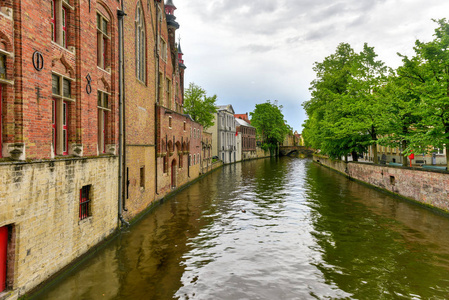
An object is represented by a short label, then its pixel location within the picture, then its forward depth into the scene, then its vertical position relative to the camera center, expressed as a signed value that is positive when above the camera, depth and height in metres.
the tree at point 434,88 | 16.50 +3.71
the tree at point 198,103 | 49.44 +8.42
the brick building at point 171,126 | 21.17 +2.23
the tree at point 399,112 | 19.61 +2.67
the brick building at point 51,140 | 6.93 +0.37
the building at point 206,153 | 40.56 -0.36
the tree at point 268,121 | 83.94 +8.80
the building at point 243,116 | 108.75 +13.30
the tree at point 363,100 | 26.88 +4.99
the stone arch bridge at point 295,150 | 105.45 -0.11
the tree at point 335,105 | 31.88 +5.77
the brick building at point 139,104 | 14.66 +2.81
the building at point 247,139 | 78.12 +3.24
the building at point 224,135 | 58.84 +3.51
